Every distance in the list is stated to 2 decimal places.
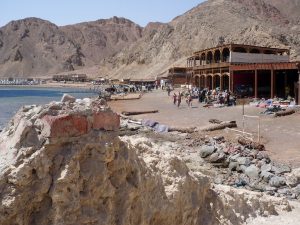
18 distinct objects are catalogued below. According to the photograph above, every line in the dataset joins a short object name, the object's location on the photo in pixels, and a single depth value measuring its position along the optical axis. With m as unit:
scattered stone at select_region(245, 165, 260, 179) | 7.90
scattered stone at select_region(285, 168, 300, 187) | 7.19
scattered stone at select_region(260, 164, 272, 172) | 8.00
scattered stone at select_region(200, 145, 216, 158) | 9.80
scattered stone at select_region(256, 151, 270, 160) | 9.28
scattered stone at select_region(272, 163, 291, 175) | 8.06
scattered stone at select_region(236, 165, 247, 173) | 8.43
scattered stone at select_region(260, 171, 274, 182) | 7.55
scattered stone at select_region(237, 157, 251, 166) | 8.73
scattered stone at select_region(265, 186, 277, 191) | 6.83
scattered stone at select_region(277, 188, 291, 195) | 6.50
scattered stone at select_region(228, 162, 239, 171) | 8.70
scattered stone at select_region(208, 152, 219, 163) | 9.33
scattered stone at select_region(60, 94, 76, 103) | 2.76
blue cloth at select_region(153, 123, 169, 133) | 14.59
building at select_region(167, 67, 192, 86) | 46.10
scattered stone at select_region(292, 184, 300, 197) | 6.45
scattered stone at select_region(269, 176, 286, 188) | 7.20
